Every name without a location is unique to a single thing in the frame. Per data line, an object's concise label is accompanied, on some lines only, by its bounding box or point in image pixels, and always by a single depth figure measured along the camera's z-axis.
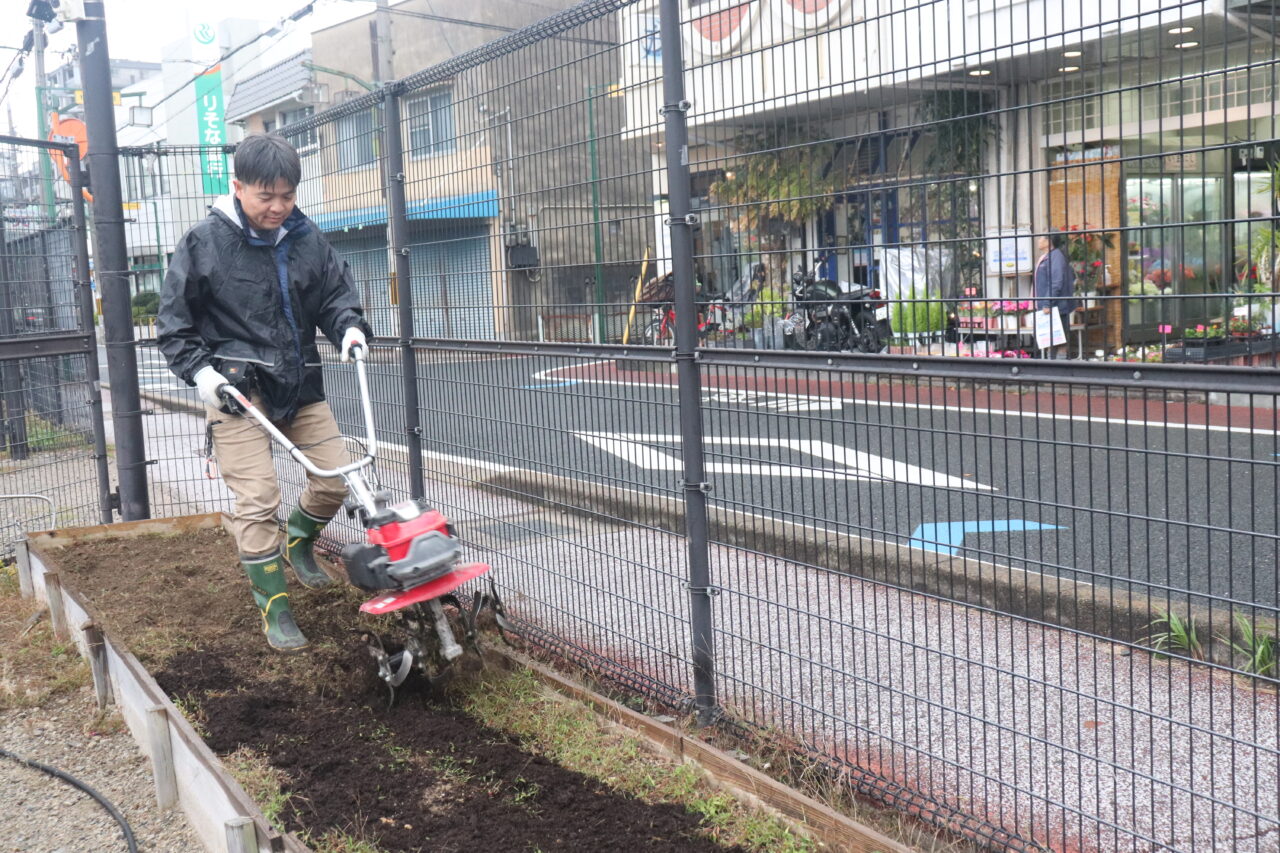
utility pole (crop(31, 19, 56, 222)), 7.59
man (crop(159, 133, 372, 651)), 4.87
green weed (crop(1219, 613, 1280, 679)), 2.87
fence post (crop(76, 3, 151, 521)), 6.74
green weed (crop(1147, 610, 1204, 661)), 3.38
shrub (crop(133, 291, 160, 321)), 7.76
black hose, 3.66
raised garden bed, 3.45
